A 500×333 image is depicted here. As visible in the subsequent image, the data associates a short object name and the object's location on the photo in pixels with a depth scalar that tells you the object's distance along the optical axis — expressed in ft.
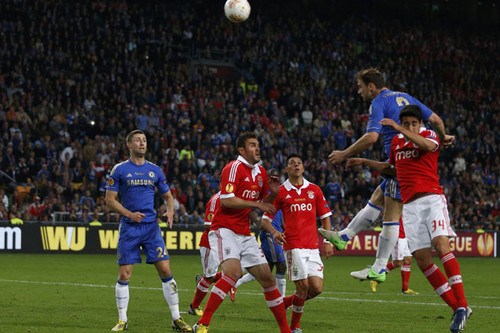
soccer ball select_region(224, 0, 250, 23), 62.03
